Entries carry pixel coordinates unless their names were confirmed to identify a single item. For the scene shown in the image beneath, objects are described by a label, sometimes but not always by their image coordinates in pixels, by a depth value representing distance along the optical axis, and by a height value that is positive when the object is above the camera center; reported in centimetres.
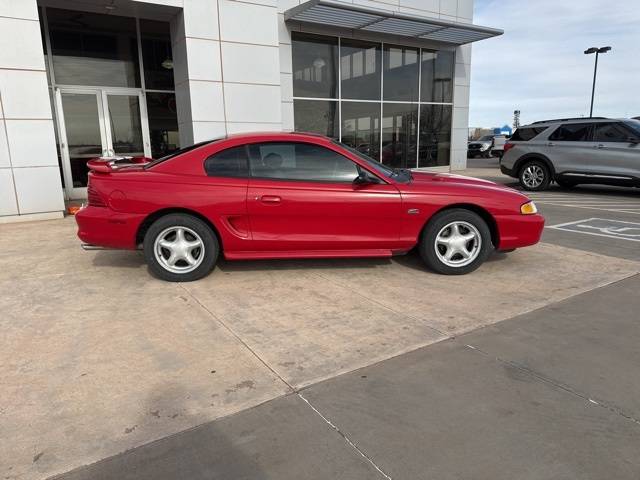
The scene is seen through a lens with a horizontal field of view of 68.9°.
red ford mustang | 453 -63
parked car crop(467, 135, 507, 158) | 2980 -30
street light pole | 2904 +543
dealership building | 803 +157
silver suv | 1046 -30
